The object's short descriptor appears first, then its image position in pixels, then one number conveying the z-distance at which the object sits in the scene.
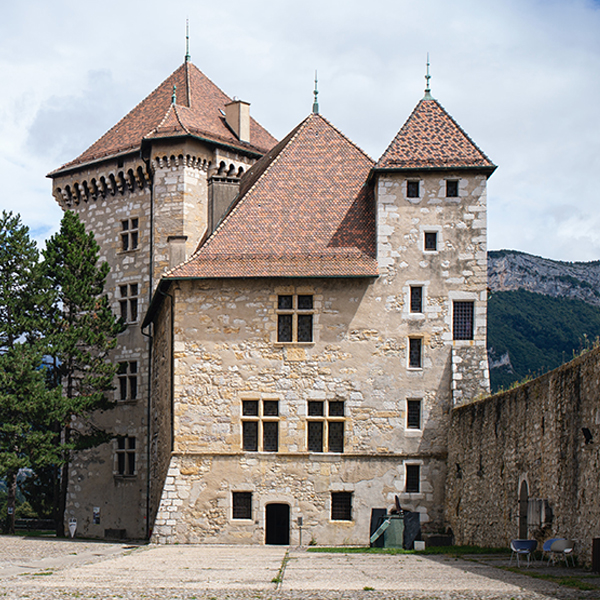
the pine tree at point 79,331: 36.44
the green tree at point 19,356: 33.72
